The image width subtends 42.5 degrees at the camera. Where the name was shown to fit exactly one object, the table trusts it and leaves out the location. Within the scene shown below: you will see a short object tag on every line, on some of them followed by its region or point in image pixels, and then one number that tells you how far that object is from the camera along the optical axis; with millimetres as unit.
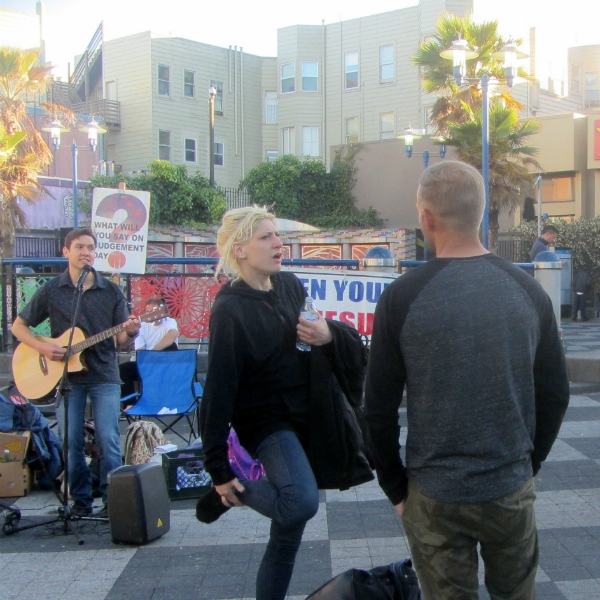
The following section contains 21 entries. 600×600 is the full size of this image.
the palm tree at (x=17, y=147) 21359
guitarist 5289
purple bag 3289
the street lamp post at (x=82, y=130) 20812
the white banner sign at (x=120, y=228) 8188
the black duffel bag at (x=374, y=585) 2742
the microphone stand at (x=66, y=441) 5039
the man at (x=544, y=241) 12028
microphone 5156
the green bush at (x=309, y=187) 29516
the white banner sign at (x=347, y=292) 7773
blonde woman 3137
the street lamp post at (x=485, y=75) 14195
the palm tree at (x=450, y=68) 20797
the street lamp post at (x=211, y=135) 25645
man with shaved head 2277
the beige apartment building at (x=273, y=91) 32844
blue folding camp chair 7152
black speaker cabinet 4758
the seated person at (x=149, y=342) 7840
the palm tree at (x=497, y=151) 19969
